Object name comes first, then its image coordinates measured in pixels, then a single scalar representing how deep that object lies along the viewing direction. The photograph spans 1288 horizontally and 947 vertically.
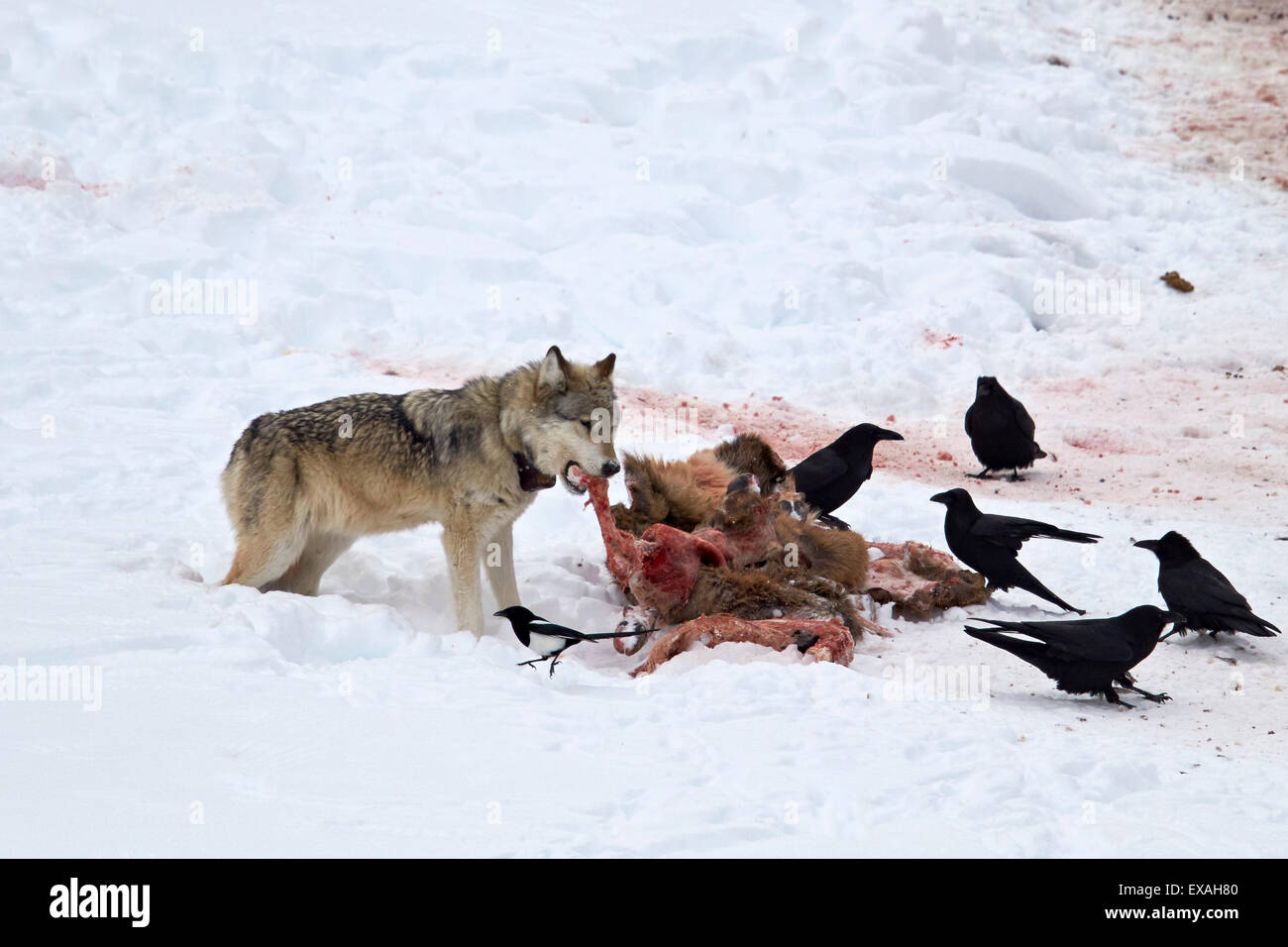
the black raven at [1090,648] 11.64
